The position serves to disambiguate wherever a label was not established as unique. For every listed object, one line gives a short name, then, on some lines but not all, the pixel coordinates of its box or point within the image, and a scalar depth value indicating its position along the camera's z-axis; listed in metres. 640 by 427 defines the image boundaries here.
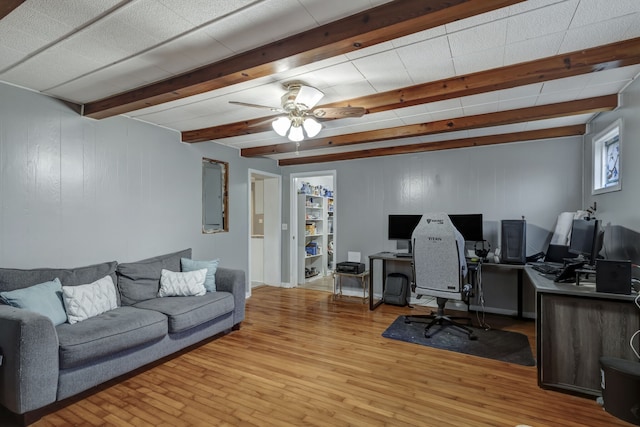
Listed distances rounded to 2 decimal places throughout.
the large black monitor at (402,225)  4.65
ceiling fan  2.59
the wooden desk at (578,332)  2.21
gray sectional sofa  1.97
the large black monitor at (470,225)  4.20
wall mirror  4.50
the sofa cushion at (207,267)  3.56
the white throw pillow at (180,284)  3.32
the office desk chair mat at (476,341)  2.99
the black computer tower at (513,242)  3.68
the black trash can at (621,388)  1.87
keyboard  2.88
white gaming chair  3.24
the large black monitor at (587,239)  2.50
